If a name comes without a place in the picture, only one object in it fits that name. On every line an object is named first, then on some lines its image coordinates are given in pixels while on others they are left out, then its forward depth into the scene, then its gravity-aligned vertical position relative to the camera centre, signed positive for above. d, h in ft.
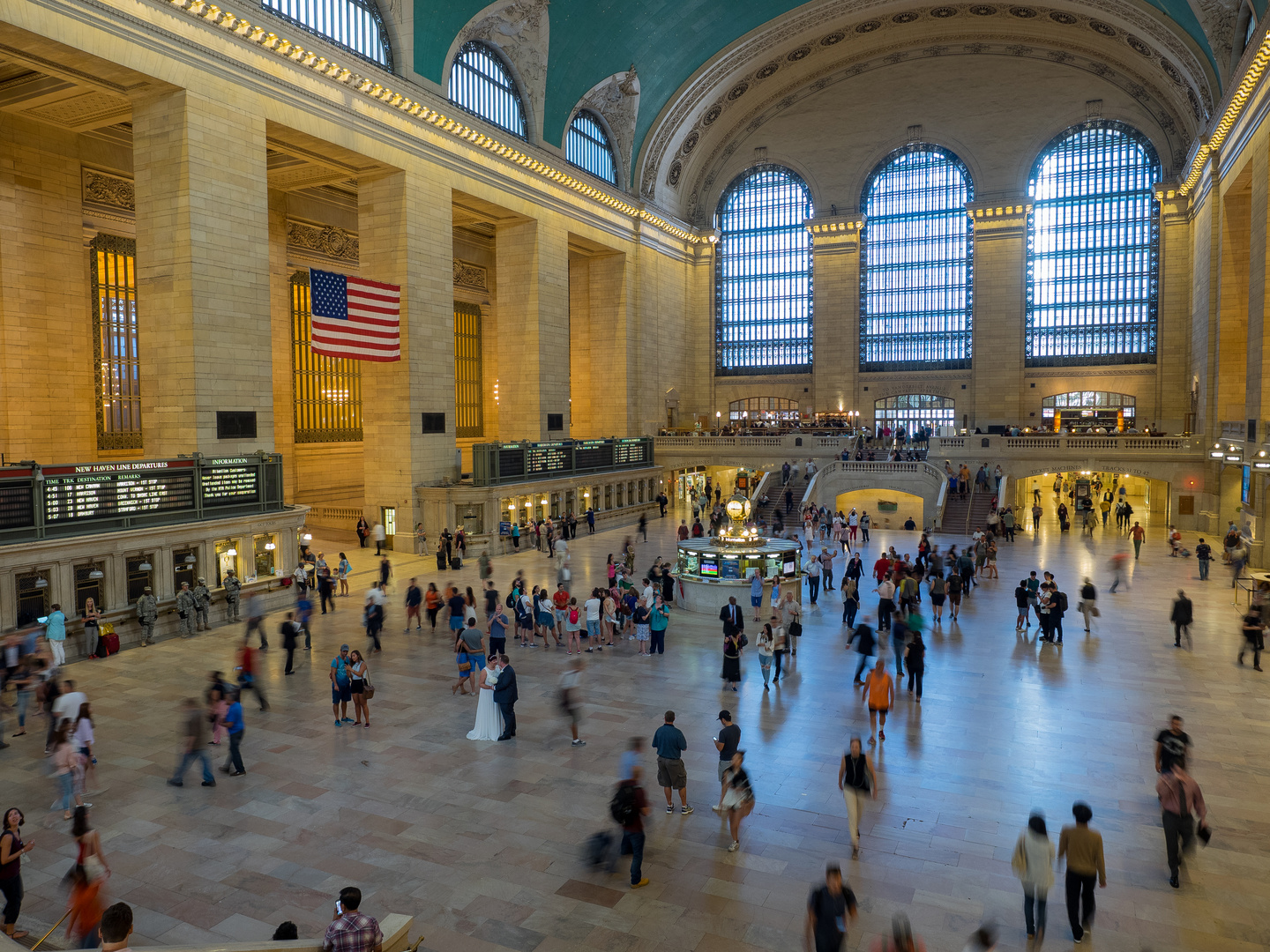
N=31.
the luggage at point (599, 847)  24.13 -11.67
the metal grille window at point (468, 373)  130.62 +10.64
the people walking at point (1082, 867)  20.74 -10.55
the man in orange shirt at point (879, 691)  33.40 -10.00
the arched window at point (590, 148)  117.39 +41.75
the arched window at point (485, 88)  93.15 +40.29
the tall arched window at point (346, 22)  71.87 +37.32
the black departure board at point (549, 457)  93.30 -1.98
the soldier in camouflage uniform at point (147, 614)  50.19 -10.14
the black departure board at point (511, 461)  87.97 -2.20
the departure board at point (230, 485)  57.47 -2.93
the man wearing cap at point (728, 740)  28.04 -10.00
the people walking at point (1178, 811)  23.17 -10.33
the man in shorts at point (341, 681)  35.42 -10.05
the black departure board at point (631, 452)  114.62 -1.74
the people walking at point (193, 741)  29.71 -10.46
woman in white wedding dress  34.09 -11.00
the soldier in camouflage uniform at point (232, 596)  56.34 -10.22
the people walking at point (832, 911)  17.80 -10.00
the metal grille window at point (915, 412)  143.54 +4.42
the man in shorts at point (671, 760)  27.53 -10.44
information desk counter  58.80 -9.50
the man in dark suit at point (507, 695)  33.86 -10.17
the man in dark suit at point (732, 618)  42.88 -9.30
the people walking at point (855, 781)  24.85 -10.19
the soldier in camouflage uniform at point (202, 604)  53.47 -10.18
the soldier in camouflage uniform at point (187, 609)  52.60 -10.35
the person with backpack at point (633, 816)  23.45 -10.46
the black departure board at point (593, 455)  104.01 -1.84
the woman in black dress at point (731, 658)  40.50 -10.57
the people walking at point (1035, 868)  20.42 -10.46
